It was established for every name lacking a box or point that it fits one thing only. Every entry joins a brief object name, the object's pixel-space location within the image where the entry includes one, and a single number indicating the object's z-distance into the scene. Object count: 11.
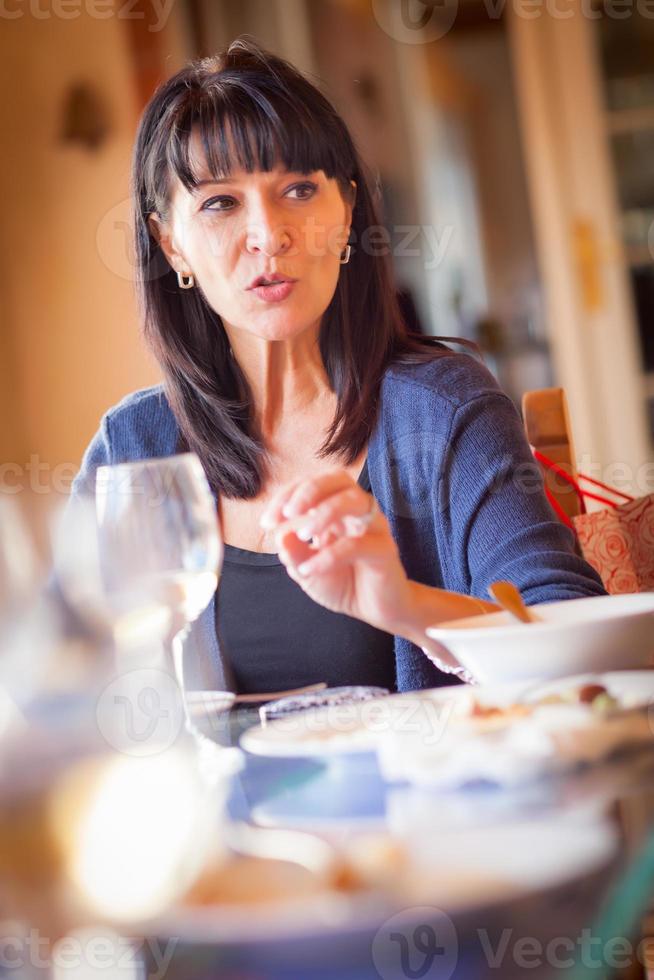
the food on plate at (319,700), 1.37
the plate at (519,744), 0.95
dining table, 0.67
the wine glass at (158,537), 1.06
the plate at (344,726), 1.18
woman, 1.69
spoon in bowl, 1.31
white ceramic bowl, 1.23
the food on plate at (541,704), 1.08
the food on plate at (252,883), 0.73
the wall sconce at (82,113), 3.03
